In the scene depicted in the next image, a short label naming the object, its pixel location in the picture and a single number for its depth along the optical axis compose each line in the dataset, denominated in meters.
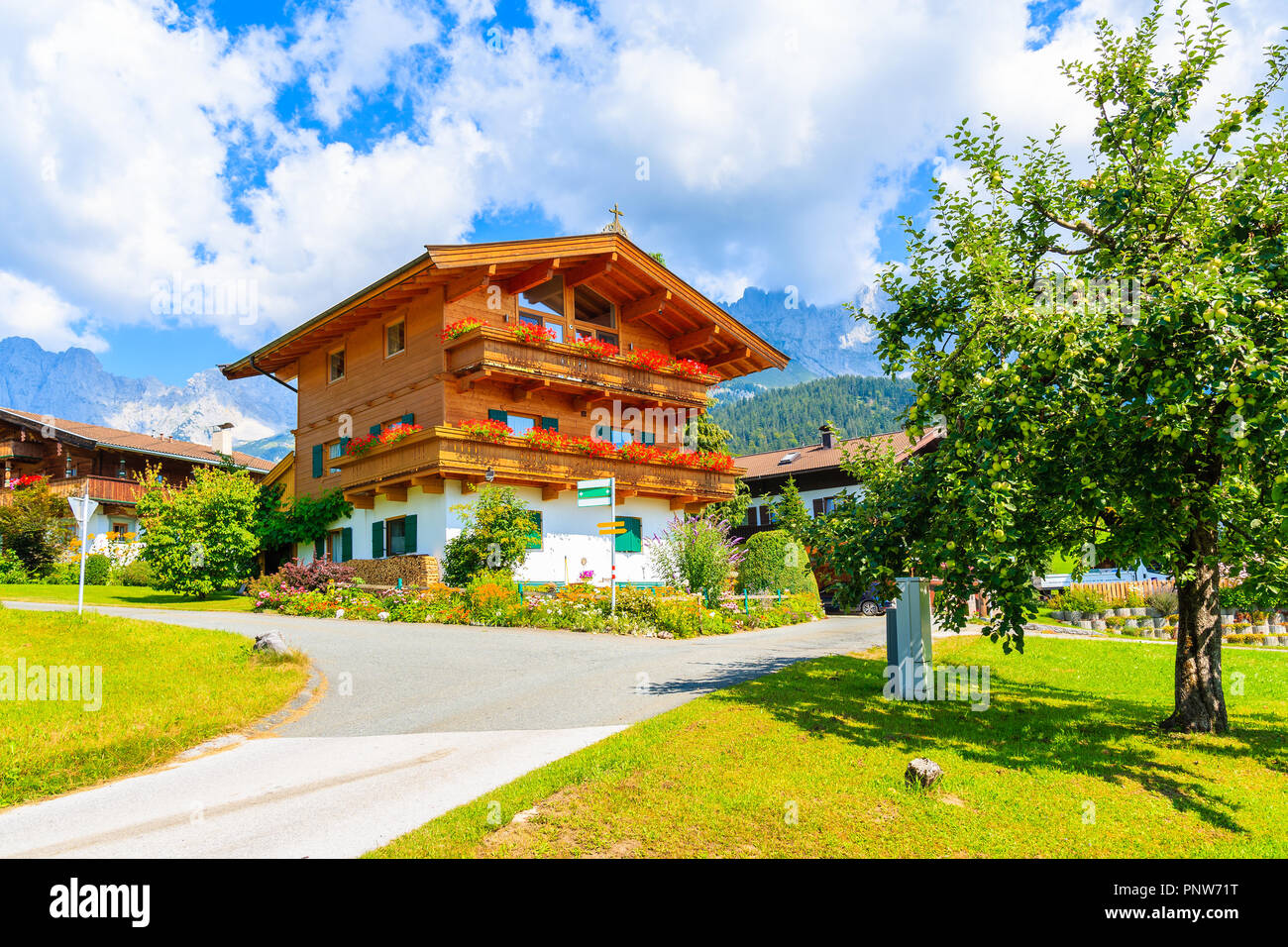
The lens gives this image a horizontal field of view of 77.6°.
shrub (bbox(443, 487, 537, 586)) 23.98
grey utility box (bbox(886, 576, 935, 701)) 11.07
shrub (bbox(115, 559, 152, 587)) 33.62
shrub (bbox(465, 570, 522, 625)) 20.58
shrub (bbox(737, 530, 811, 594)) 28.72
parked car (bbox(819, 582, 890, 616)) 31.69
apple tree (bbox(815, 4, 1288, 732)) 7.27
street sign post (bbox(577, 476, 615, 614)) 21.62
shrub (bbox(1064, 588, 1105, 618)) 26.52
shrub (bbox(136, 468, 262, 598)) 27.00
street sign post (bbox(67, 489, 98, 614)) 14.54
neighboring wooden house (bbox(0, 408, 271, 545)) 40.69
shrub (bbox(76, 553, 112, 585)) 33.31
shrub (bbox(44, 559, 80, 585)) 30.85
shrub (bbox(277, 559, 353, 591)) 25.45
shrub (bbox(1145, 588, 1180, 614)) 25.89
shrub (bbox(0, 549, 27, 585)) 29.38
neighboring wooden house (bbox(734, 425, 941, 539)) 45.34
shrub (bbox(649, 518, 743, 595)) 24.69
